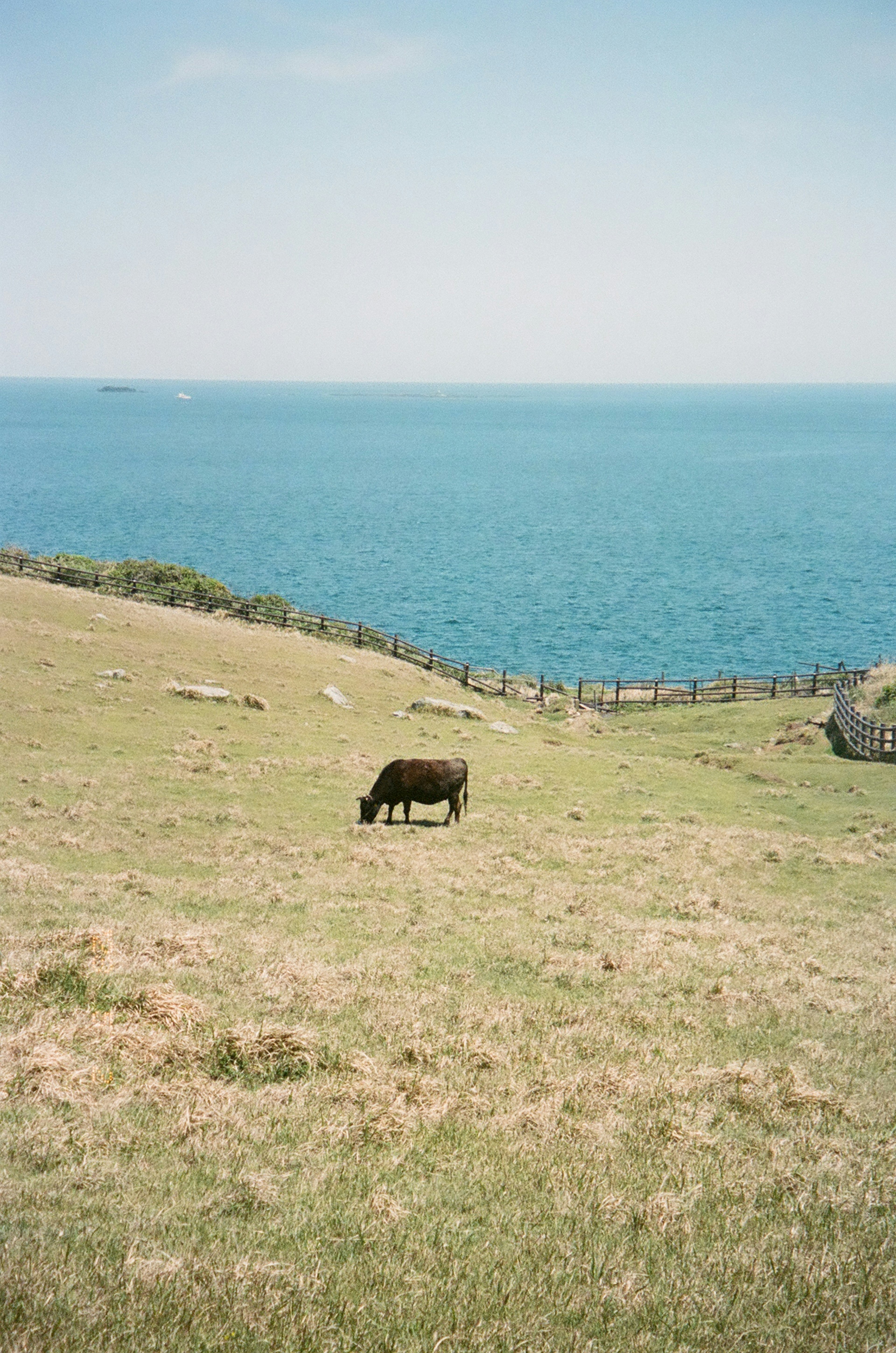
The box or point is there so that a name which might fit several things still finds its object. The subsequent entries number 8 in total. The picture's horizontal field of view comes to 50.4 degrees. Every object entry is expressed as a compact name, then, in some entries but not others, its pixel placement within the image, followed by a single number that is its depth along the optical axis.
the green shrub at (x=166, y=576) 62.91
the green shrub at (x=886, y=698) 41.03
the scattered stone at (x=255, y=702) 35.78
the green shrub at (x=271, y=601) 60.69
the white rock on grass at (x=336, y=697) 38.94
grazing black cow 24.67
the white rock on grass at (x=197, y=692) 35.47
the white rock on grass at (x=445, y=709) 40.41
